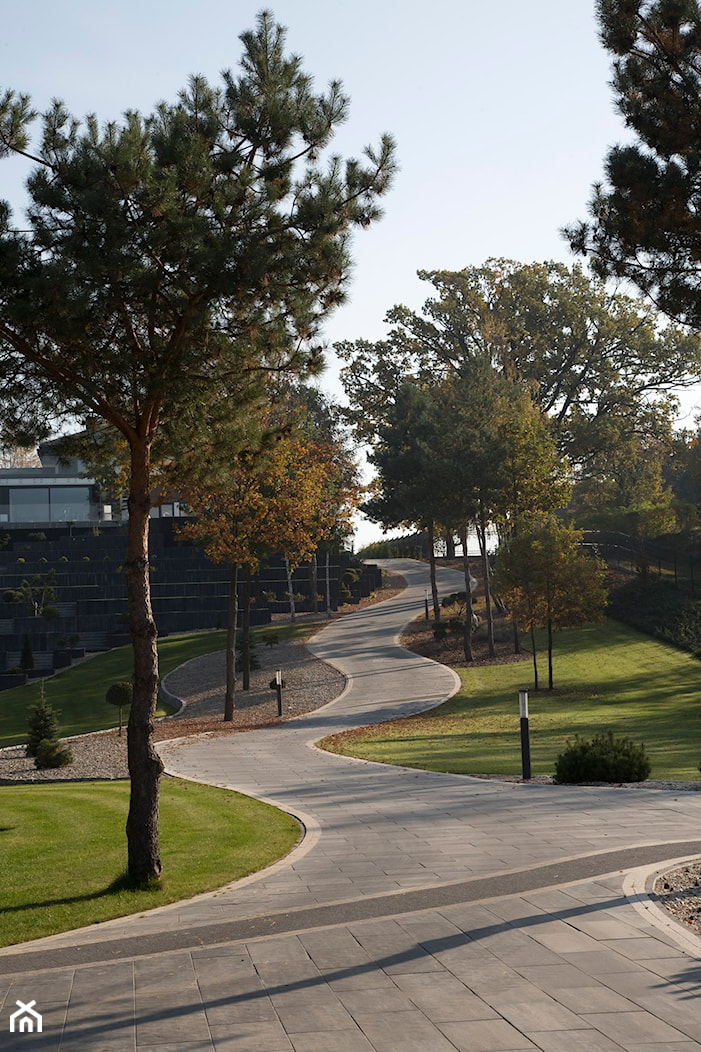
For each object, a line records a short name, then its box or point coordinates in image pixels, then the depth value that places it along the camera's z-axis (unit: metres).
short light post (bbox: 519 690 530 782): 15.29
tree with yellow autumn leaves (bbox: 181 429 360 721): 26.97
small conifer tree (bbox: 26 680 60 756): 22.06
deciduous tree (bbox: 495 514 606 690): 30.80
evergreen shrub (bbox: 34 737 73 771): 21.00
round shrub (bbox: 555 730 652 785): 14.84
